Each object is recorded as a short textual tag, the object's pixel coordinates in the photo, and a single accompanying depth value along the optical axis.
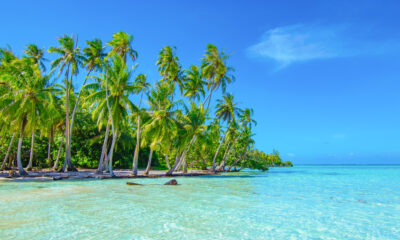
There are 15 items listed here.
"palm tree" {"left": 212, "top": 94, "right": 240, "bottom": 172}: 32.22
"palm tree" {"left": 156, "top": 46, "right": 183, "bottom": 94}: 28.61
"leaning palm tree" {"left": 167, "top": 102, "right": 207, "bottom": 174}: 23.77
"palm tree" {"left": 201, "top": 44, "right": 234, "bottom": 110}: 30.09
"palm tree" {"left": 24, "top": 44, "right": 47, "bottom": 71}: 25.36
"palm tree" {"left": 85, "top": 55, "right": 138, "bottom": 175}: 20.23
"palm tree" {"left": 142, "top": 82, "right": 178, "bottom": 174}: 21.72
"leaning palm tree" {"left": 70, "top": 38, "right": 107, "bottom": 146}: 23.32
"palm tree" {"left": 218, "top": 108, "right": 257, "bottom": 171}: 34.91
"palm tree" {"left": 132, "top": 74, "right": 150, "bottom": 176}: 22.19
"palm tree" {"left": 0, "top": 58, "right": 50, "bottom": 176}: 17.69
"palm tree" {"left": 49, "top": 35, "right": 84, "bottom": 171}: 21.91
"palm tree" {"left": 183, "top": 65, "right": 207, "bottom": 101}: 29.45
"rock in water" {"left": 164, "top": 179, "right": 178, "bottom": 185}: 16.59
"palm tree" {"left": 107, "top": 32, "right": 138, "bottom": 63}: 23.45
